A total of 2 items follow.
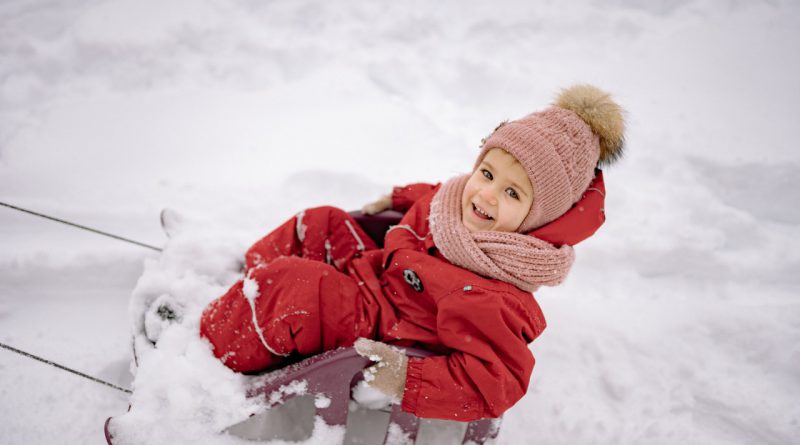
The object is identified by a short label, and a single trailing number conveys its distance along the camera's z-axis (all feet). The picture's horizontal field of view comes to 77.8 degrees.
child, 3.97
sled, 3.93
